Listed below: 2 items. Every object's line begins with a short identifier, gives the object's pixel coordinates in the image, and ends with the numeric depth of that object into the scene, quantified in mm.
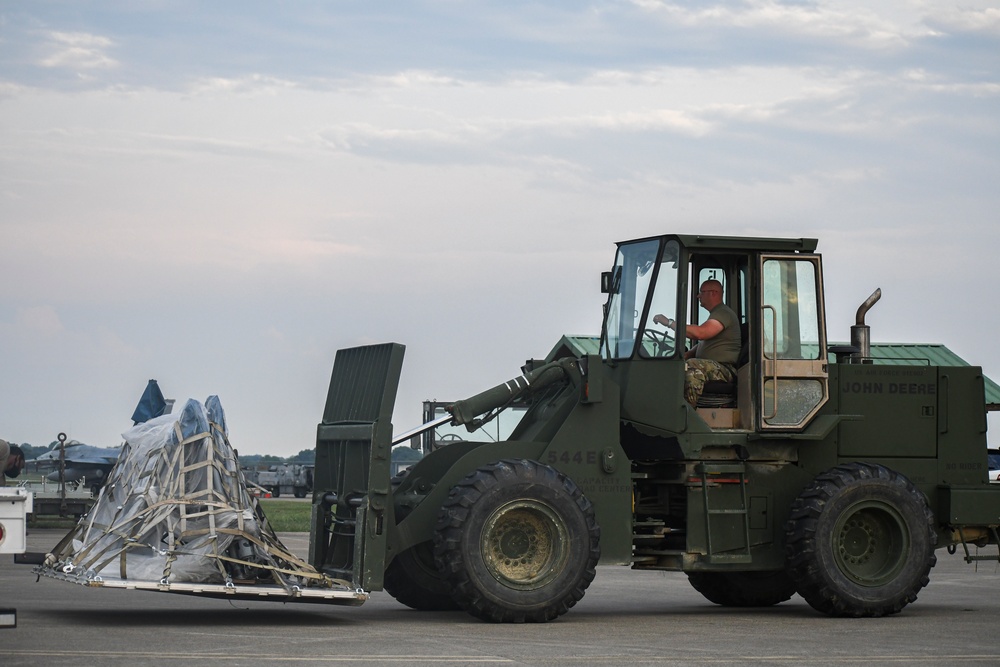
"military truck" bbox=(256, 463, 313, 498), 67875
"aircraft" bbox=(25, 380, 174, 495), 57250
